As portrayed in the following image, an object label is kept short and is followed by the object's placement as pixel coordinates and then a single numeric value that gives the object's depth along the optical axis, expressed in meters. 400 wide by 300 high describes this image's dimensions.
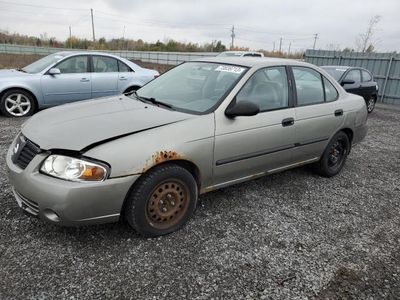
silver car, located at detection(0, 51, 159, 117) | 7.13
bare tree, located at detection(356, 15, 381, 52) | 30.70
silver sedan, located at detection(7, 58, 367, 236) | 2.59
